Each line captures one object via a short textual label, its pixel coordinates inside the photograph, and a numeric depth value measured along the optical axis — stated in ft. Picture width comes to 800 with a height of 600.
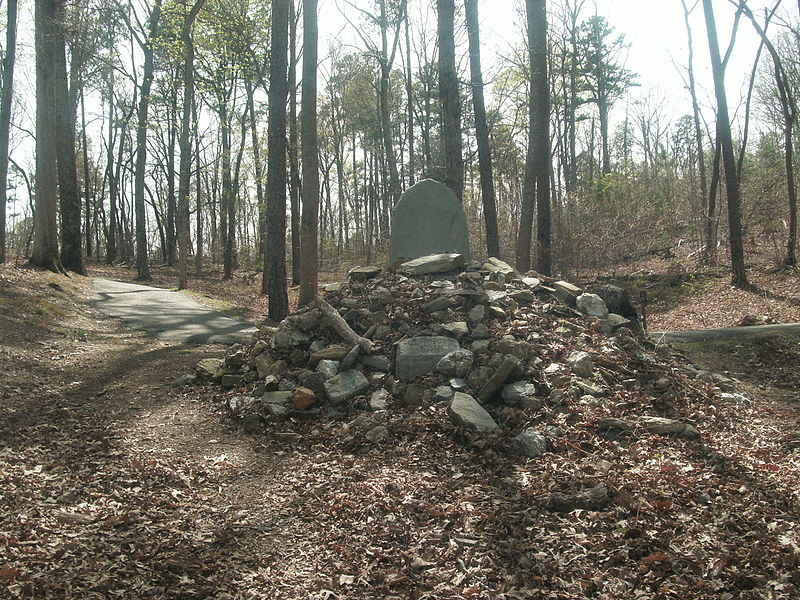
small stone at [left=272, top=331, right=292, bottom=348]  20.59
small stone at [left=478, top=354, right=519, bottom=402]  16.08
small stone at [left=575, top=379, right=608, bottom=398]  15.98
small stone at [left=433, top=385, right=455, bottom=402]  16.47
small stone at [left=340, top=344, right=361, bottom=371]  18.67
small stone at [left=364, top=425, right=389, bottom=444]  15.20
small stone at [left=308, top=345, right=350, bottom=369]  19.19
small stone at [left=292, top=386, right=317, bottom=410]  17.37
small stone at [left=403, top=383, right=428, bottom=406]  16.79
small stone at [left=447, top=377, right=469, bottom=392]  16.70
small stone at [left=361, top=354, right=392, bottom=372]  18.66
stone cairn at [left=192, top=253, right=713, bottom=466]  15.38
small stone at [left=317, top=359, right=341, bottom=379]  18.44
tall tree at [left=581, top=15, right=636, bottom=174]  78.69
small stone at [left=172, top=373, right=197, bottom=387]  20.20
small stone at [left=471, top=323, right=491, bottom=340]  18.61
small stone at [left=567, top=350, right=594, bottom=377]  17.04
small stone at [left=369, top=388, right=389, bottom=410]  16.88
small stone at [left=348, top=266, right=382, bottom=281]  24.50
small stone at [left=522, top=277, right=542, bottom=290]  23.39
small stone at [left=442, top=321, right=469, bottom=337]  18.93
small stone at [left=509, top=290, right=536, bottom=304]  21.63
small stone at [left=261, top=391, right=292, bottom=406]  17.57
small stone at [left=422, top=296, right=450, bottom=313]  20.53
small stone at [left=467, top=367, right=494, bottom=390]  16.60
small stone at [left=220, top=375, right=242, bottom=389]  19.88
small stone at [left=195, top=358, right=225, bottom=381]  20.53
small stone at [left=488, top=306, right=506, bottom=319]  19.79
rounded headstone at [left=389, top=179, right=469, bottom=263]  27.37
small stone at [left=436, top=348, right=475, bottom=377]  17.28
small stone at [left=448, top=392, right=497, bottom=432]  14.83
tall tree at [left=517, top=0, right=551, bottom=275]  38.63
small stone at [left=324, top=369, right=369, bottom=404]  17.46
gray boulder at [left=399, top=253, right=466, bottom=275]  23.43
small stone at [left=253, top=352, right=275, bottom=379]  19.51
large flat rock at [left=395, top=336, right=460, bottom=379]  17.93
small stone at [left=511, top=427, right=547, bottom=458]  13.62
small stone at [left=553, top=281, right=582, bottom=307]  22.99
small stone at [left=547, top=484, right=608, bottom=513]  11.10
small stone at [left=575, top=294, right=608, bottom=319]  22.06
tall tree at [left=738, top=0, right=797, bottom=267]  44.75
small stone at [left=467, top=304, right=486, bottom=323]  19.71
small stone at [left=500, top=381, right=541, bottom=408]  15.69
